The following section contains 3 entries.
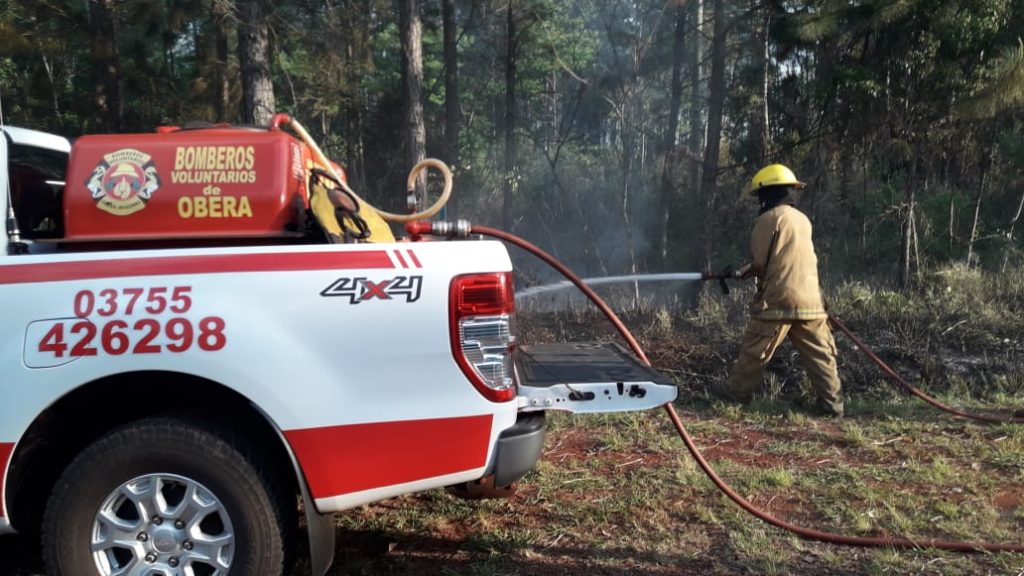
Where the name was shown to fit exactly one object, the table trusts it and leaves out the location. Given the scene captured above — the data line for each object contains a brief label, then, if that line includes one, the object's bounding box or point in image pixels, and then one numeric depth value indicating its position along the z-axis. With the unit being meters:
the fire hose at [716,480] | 3.31
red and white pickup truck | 2.61
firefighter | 5.48
